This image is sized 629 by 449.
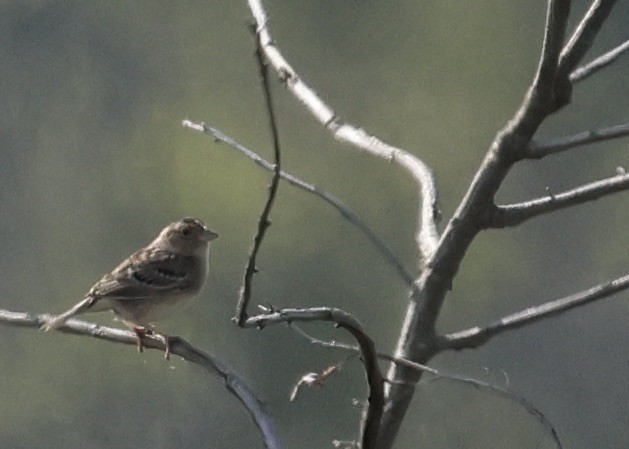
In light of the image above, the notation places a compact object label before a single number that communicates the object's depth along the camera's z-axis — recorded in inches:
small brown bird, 300.4
